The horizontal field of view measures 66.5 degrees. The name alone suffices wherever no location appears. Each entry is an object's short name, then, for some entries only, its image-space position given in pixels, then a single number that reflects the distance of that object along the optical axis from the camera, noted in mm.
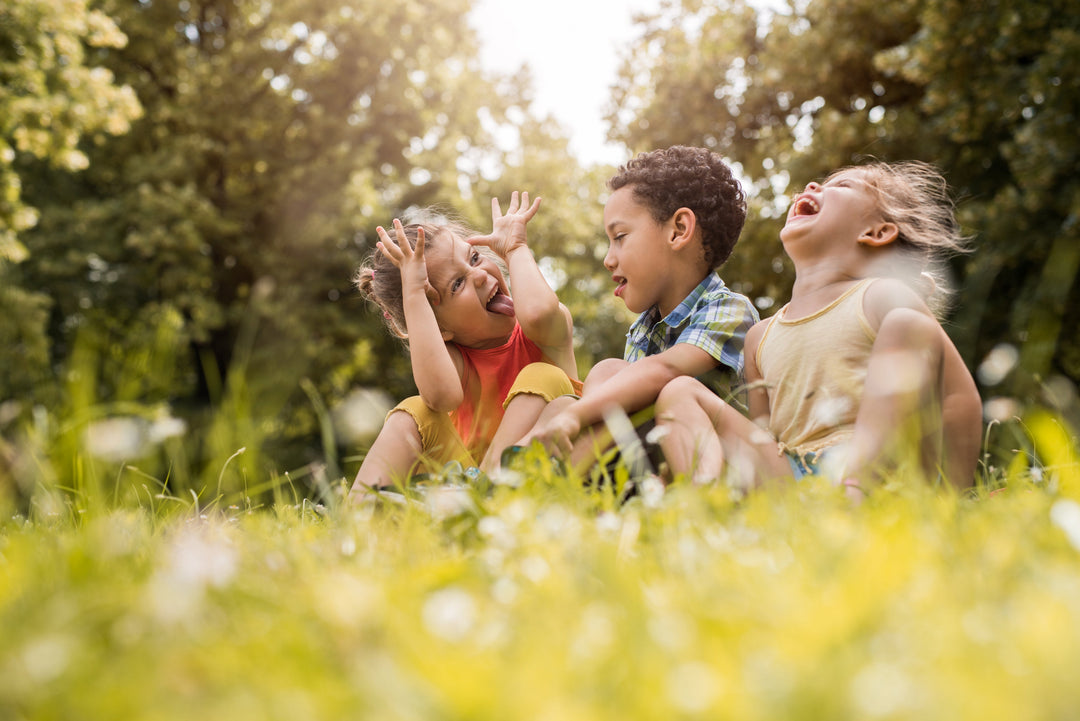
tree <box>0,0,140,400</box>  10414
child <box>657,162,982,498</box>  2291
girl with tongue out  3240
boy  3180
